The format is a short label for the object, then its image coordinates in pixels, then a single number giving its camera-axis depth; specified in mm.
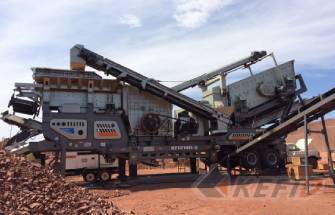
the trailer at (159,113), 15562
